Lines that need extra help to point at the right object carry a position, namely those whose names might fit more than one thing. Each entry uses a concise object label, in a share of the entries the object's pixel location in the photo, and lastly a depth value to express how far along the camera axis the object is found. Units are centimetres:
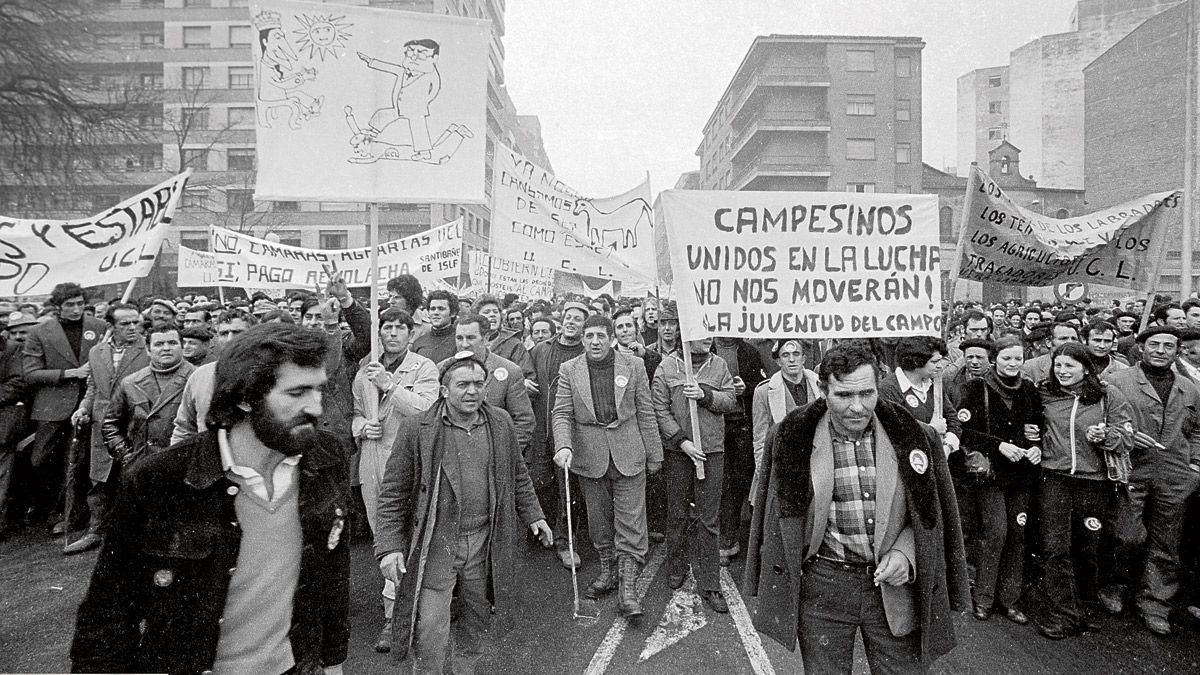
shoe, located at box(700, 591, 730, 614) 494
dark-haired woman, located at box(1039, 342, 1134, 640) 466
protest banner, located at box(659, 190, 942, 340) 451
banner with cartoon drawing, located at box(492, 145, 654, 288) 702
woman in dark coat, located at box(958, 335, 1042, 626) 487
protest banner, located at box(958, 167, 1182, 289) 566
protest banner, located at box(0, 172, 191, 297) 602
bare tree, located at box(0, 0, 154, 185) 1596
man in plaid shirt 301
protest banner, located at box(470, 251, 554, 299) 921
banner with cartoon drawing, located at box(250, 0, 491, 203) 423
